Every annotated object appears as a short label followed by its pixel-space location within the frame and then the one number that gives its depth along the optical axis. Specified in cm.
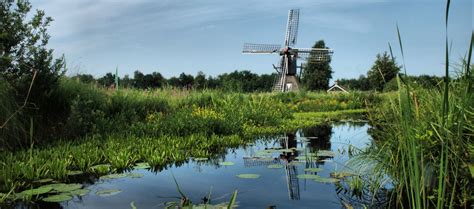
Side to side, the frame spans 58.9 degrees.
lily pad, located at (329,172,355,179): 632
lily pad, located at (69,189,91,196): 519
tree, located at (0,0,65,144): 818
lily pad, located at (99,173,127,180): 614
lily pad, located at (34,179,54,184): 562
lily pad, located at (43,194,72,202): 488
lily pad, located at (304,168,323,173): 675
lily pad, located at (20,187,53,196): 503
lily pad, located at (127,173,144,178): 626
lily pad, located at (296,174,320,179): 621
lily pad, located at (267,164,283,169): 715
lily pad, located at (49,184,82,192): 533
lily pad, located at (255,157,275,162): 783
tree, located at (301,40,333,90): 6431
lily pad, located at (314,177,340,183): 599
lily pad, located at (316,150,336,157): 839
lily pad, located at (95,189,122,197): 530
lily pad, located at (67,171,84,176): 621
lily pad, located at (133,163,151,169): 693
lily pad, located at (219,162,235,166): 749
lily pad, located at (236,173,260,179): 645
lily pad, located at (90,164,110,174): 654
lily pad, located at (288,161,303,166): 739
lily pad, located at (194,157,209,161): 777
